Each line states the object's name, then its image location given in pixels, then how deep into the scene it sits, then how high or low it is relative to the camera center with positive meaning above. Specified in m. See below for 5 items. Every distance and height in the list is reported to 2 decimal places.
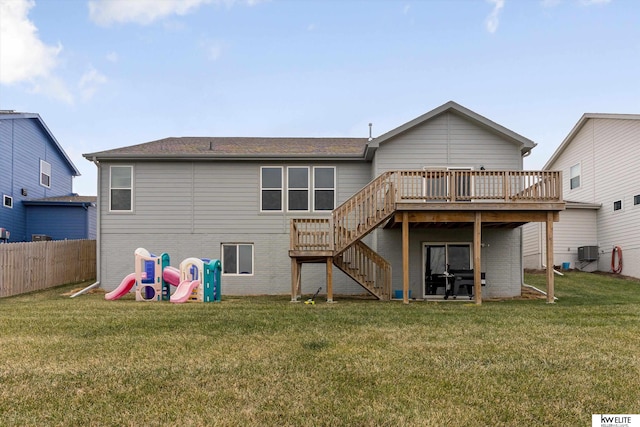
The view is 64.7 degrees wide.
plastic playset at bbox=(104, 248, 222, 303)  13.81 -1.23
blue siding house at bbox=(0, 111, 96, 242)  21.48 +1.80
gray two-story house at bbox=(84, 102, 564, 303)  15.68 +0.93
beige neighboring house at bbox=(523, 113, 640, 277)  19.39 +1.35
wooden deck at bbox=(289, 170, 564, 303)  13.11 +0.69
